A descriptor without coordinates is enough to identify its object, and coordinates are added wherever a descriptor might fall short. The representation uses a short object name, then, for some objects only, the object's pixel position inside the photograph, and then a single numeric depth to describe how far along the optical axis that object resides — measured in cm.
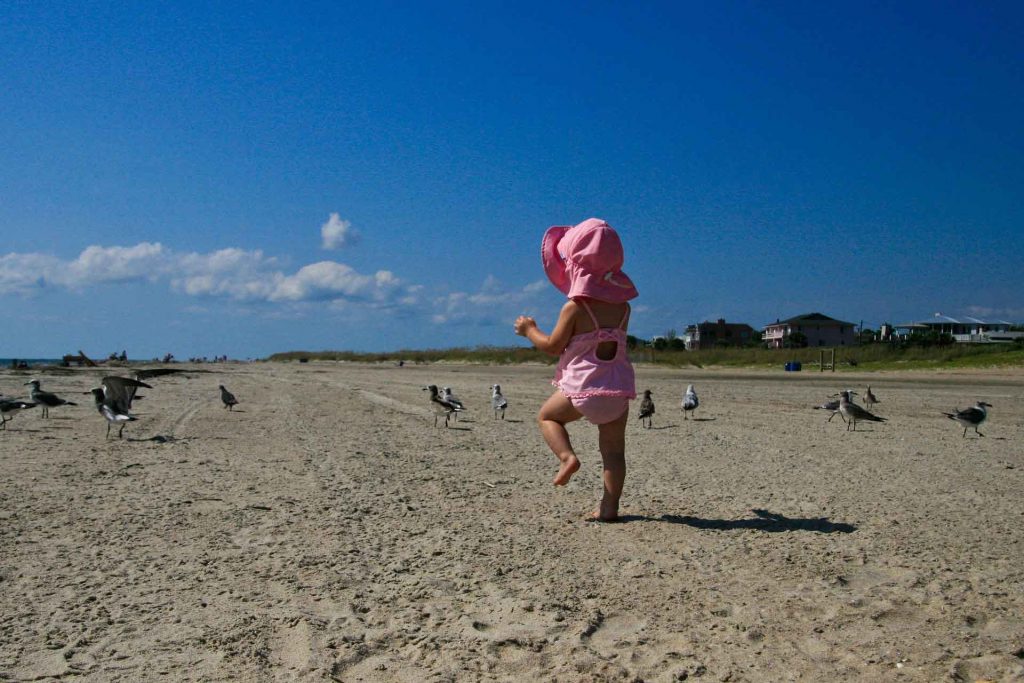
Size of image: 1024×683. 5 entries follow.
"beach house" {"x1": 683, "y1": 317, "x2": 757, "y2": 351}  11025
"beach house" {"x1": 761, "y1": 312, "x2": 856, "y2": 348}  9831
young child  535
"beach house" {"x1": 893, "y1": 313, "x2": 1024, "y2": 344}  9512
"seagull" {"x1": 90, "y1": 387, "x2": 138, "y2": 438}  1089
